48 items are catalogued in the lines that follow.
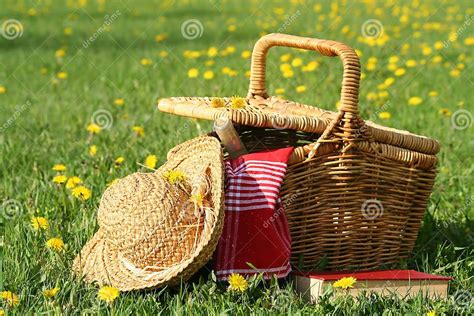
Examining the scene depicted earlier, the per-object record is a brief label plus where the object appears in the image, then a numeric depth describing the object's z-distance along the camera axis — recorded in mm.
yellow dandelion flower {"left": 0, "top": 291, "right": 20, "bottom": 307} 3753
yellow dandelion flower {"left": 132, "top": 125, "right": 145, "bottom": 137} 6462
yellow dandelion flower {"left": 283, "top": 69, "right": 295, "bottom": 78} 7781
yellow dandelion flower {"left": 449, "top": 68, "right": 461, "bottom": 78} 9419
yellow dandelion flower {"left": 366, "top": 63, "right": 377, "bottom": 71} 8909
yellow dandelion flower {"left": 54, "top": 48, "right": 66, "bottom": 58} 11124
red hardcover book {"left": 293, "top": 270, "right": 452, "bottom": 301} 4146
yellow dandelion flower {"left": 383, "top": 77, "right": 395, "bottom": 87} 8045
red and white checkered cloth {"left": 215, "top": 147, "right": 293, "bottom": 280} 4189
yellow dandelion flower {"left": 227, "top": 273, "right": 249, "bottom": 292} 3962
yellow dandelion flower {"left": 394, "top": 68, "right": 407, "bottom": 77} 8382
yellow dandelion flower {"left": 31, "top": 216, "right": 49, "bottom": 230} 4604
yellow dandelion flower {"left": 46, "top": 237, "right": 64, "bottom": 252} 4361
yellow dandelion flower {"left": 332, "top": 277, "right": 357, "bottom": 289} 3989
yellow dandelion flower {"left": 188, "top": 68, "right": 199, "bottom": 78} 7738
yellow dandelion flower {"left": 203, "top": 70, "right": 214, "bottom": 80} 8127
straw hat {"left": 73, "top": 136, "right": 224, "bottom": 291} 3937
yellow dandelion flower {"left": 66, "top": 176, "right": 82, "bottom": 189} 5196
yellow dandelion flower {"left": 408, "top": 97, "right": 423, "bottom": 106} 7874
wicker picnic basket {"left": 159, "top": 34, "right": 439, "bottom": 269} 4410
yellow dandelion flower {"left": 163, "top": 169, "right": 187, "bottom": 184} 4214
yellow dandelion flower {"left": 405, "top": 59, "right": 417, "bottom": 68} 9225
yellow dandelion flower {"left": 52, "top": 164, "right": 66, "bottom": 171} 5448
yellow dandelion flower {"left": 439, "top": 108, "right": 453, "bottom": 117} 7546
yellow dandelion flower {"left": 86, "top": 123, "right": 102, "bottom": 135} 6388
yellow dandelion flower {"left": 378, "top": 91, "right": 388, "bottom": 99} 7867
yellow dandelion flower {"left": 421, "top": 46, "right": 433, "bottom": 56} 9984
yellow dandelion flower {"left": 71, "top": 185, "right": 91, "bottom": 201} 4882
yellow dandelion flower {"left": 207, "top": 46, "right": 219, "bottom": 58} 8912
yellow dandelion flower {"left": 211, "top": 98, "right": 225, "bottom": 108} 4601
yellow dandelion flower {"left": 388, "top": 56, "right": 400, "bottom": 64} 9086
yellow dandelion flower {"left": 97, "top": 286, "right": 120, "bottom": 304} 3750
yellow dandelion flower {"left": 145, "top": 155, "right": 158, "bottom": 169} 5449
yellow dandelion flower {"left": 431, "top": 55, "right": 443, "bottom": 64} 10135
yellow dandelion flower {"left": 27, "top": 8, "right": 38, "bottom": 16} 18120
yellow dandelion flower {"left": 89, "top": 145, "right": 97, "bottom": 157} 6020
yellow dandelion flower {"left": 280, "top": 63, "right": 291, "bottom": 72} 7917
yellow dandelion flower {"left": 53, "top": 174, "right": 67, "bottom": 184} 5132
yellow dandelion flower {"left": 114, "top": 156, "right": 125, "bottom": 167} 5534
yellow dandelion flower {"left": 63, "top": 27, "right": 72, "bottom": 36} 14014
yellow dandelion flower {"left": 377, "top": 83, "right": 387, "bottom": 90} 8446
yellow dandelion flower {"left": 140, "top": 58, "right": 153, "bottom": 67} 10131
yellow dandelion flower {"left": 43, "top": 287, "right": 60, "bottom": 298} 3811
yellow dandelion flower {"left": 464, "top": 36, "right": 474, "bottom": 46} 10622
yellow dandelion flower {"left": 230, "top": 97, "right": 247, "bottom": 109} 4684
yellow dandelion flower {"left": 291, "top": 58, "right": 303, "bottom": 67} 8311
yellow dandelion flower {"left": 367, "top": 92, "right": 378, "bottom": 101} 8163
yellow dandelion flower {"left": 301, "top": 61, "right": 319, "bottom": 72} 8132
